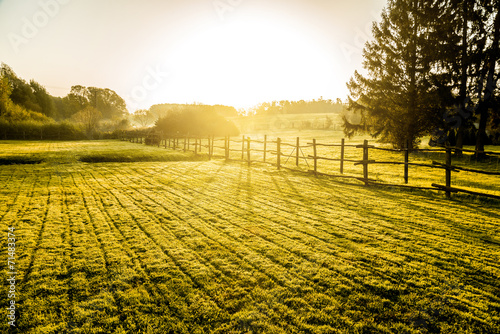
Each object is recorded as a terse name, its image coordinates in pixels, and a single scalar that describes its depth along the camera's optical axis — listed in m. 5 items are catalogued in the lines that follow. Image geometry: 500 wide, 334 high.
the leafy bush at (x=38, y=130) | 37.66
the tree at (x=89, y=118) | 49.93
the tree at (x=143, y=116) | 92.19
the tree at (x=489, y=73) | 18.17
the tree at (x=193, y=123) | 44.53
